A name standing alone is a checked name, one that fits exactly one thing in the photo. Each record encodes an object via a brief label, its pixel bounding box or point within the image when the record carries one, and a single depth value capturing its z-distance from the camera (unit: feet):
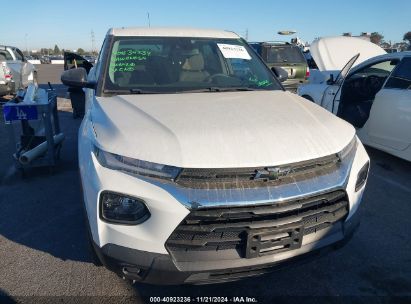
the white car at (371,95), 16.57
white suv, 6.88
